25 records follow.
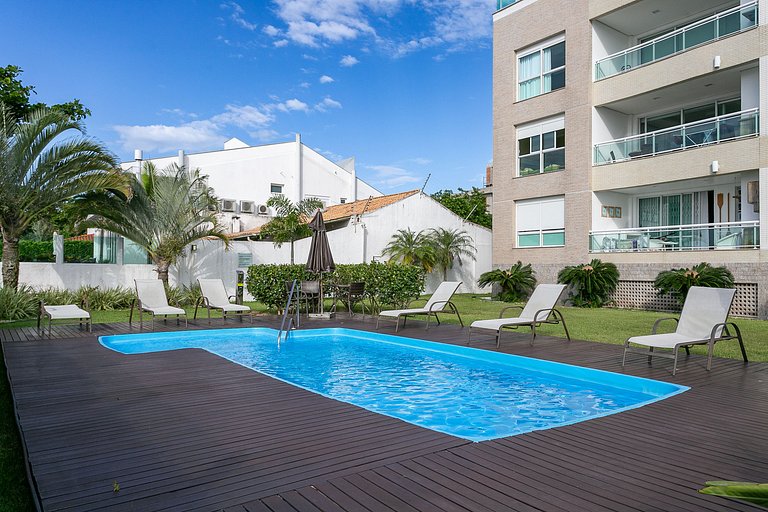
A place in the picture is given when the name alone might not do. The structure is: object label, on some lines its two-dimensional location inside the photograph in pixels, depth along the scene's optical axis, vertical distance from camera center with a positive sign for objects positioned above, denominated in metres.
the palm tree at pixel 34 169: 13.84 +2.68
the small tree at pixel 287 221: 21.28 +1.98
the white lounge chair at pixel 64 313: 10.77 -0.93
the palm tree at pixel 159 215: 17.41 +1.81
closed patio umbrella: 14.62 +0.47
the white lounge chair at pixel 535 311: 9.58 -0.80
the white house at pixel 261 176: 30.97 +6.01
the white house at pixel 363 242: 20.89 +1.32
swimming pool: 6.19 -1.63
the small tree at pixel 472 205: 39.82 +5.12
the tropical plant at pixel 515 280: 21.53 -0.38
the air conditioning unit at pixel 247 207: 30.57 +3.67
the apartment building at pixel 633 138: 16.00 +4.78
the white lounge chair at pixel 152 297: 12.07 -0.68
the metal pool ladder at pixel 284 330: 10.80 -1.31
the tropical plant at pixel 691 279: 15.63 -0.19
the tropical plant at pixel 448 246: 26.17 +1.26
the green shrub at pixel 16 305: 13.80 -0.99
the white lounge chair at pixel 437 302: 11.97 -0.73
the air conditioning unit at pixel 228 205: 29.62 +3.62
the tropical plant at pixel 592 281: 18.84 -0.33
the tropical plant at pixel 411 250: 24.87 +0.96
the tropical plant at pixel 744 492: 0.94 -0.39
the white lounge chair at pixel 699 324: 7.38 -0.78
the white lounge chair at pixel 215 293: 13.66 -0.63
